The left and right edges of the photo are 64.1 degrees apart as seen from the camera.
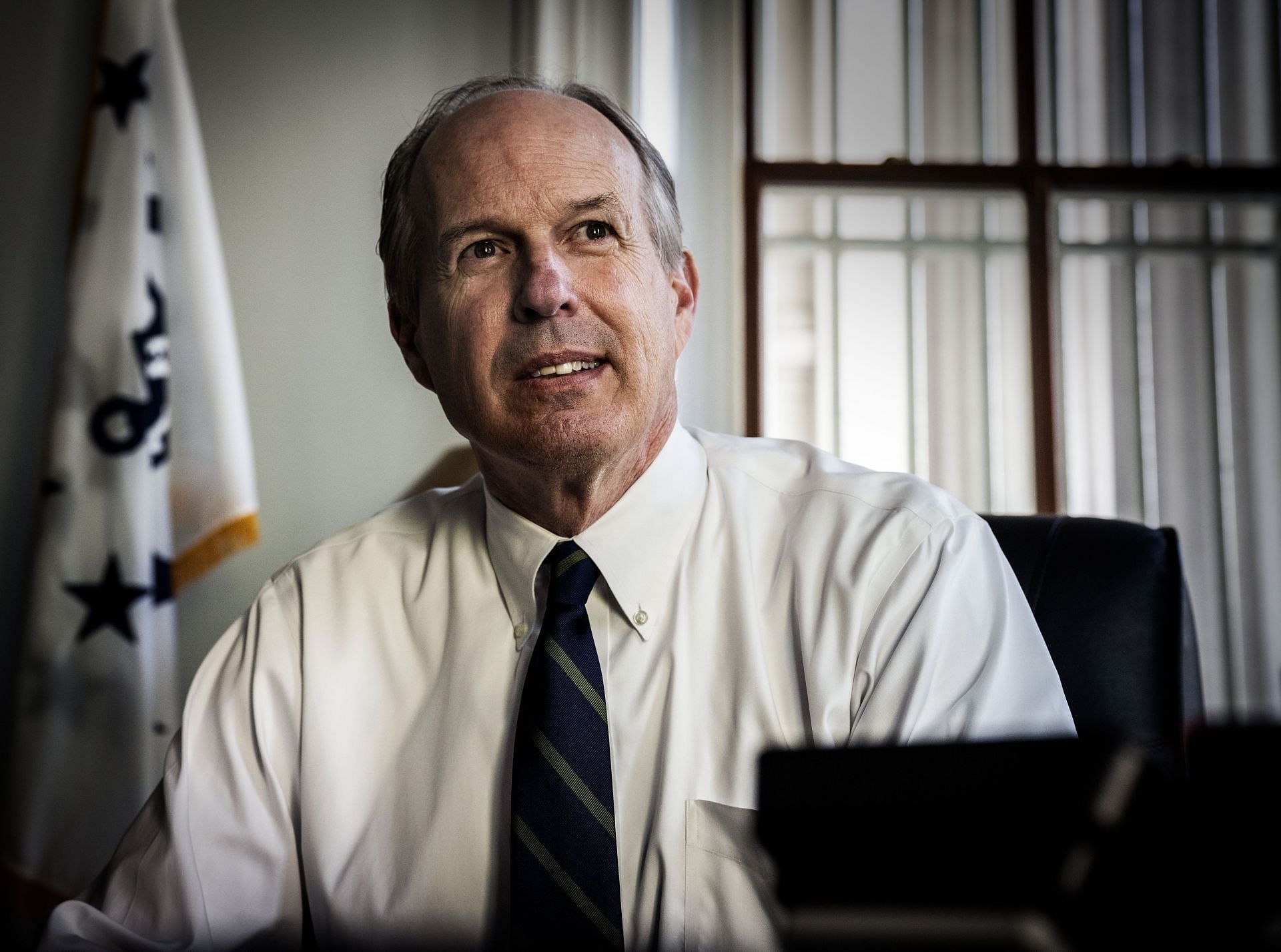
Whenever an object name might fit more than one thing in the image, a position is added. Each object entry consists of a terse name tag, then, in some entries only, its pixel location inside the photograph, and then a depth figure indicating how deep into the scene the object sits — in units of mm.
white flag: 2230
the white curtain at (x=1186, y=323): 3373
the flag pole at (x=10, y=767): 2178
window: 3293
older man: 986
